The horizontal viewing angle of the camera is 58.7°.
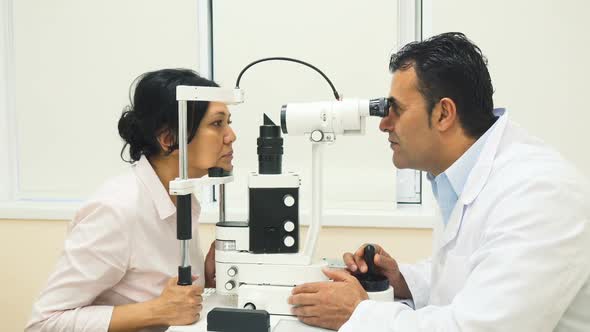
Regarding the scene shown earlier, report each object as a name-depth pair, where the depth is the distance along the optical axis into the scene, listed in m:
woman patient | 1.15
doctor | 0.86
